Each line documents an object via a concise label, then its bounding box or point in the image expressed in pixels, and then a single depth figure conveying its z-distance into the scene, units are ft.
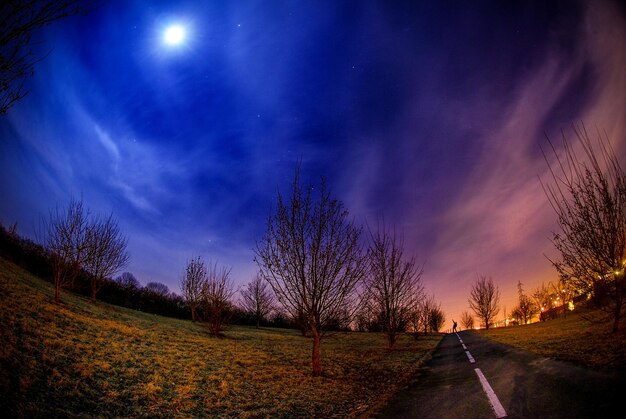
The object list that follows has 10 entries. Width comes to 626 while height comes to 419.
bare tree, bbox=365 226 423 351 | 51.47
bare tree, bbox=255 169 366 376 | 30.27
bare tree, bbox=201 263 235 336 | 59.88
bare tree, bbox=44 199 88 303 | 48.14
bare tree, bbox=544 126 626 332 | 32.24
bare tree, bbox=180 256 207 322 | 91.09
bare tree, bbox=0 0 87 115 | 11.23
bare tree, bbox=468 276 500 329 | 134.00
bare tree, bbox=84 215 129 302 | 59.66
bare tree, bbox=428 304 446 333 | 130.26
